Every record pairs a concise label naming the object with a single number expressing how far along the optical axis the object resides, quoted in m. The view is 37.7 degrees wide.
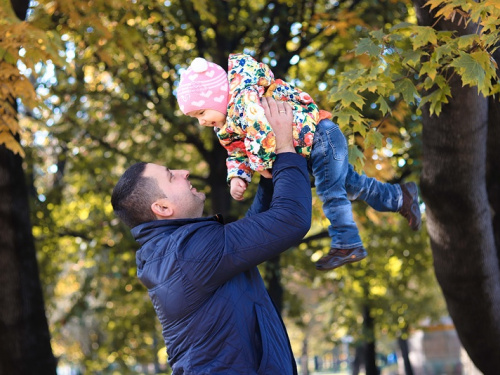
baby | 3.34
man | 3.01
